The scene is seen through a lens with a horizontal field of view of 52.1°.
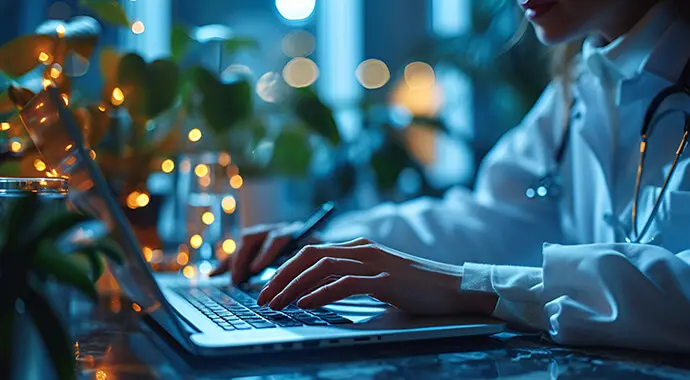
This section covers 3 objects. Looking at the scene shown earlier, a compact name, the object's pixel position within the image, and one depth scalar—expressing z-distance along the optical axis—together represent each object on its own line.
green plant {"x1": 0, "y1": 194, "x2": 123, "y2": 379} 0.40
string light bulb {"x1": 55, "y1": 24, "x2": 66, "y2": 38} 0.84
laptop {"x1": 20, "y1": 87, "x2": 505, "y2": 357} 0.47
